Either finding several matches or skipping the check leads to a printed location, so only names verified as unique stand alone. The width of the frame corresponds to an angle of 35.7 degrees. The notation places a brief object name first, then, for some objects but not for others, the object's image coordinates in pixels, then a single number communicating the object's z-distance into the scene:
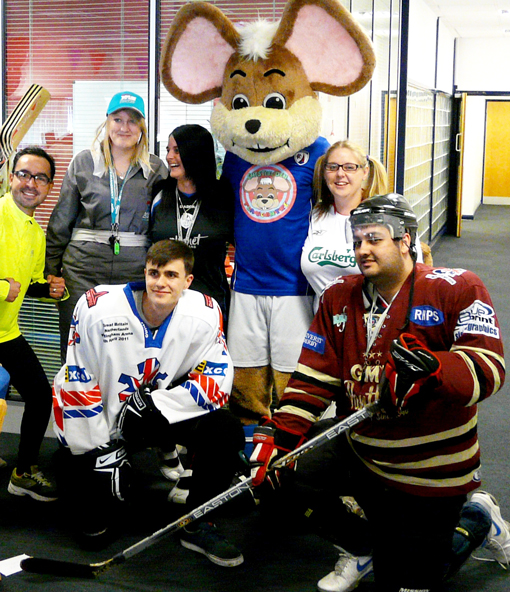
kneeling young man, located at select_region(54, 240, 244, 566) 2.46
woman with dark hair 2.79
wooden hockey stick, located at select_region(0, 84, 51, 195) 3.09
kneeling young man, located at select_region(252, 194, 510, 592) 1.95
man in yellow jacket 2.75
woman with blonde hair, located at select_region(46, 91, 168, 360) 2.91
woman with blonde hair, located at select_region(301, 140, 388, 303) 2.66
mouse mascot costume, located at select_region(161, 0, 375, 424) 2.75
